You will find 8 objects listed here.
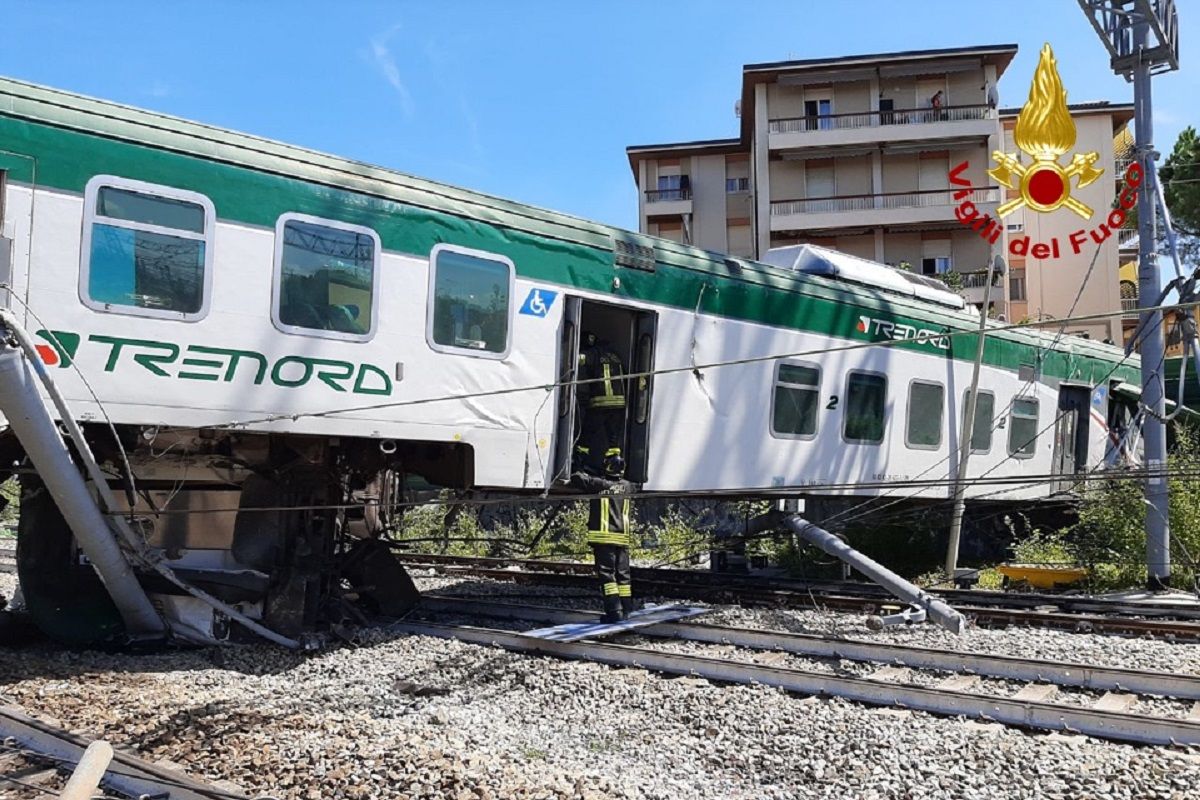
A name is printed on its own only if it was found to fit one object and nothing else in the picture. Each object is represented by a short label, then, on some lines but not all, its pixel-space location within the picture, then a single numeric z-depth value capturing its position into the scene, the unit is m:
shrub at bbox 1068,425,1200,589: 11.52
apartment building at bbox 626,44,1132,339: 36.44
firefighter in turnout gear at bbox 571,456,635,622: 8.43
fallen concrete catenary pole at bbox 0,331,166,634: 5.87
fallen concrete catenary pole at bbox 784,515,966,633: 8.73
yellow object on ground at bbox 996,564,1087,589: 11.89
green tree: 26.95
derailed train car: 6.29
